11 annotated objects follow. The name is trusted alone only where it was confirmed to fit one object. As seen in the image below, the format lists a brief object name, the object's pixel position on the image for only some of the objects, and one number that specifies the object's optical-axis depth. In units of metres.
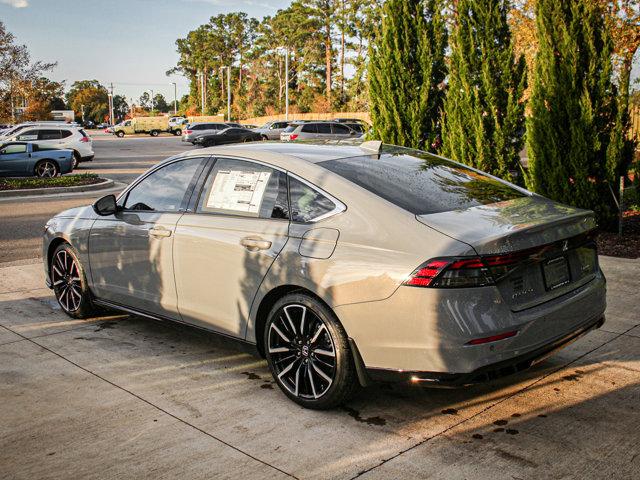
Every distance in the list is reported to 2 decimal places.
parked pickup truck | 74.56
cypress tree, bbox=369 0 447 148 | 12.03
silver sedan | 3.61
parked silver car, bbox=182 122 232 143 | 51.57
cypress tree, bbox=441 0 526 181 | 10.80
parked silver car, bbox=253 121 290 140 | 47.25
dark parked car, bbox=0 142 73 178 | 20.92
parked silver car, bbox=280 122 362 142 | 36.34
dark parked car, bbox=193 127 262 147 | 47.78
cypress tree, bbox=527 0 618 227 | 9.76
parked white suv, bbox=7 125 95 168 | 28.17
